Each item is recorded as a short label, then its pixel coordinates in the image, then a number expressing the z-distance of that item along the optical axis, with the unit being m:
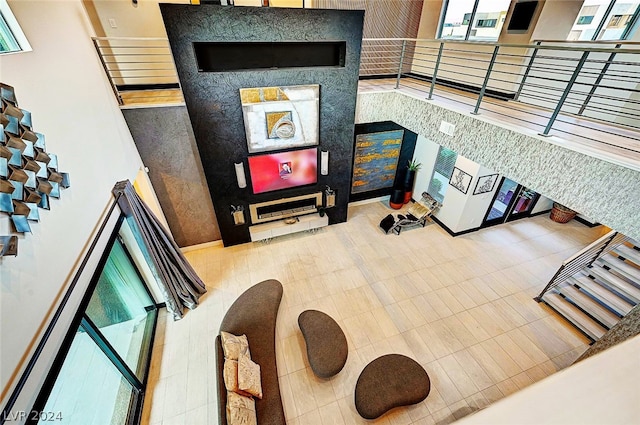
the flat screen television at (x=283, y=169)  5.10
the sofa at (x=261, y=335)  3.09
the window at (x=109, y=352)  2.30
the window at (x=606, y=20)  3.86
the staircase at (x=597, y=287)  4.05
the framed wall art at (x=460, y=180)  5.60
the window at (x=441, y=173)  6.07
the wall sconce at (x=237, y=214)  5.40
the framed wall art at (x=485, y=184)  5.55
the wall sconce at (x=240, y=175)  4.92
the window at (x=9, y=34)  1.93
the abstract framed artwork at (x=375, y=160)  6.57
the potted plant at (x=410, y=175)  7.02
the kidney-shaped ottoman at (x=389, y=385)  3.24
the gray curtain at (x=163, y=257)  3.32
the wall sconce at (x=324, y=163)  5.37
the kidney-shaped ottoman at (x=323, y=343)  3.59
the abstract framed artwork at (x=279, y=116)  4.44
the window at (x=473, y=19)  4.77
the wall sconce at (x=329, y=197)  5.92
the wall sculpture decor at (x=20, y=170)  1.64
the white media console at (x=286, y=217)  5.71
